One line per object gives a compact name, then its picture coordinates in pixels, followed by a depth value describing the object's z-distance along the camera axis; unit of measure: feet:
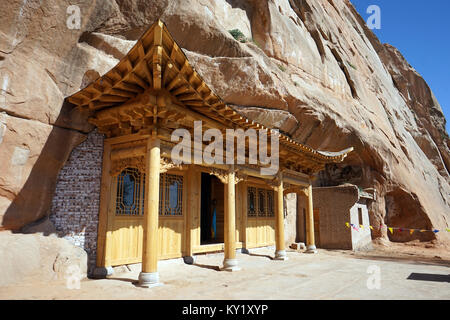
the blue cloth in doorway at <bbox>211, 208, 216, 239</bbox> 37.09
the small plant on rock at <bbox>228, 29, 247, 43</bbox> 39.60
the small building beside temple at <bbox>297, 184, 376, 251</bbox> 43.11
